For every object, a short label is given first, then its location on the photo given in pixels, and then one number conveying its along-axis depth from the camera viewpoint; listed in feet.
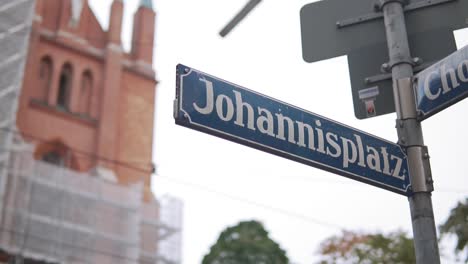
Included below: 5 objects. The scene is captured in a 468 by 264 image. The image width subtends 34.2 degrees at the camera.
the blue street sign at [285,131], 11.67
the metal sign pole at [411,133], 11.40
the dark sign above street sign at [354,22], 13.92
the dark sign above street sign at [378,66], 13.46
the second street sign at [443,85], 12.26
